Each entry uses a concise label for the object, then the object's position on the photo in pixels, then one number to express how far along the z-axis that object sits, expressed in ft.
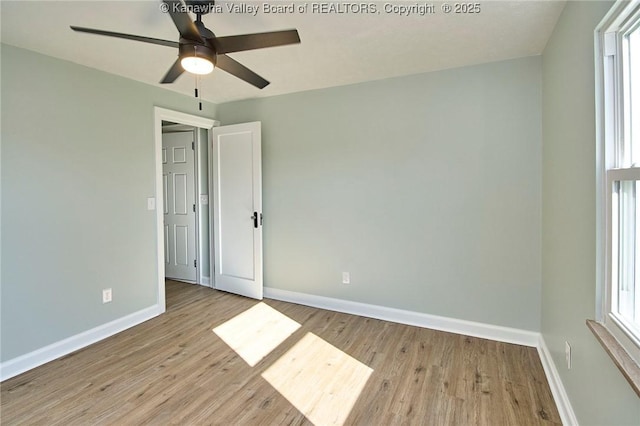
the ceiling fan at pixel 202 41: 5.24
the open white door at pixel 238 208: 12.73
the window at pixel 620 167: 4.03
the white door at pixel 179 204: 14.78
